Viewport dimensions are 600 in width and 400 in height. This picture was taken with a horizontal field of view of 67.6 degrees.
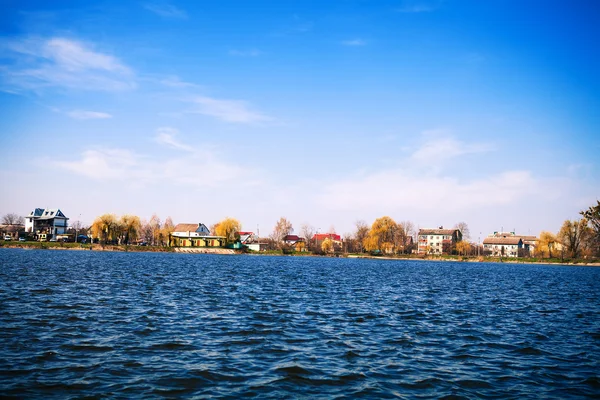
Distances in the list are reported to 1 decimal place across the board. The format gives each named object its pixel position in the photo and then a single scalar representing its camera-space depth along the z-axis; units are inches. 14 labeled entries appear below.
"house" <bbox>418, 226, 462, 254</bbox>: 7178.2
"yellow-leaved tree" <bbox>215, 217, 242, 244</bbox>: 6151.6
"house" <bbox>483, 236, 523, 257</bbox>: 7734.7
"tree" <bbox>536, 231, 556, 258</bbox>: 5669.3
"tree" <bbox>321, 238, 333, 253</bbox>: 6417.3
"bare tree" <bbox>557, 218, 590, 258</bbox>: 5326.3
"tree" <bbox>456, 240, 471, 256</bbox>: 6742.1
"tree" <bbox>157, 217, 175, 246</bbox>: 6407.5
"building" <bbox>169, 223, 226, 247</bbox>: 6338.6
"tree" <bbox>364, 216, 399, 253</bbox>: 6107.3
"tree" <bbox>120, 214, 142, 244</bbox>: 5511.8
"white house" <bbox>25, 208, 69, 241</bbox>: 6826.8
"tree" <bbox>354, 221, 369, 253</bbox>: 7391.7
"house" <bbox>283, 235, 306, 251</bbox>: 6510.8
